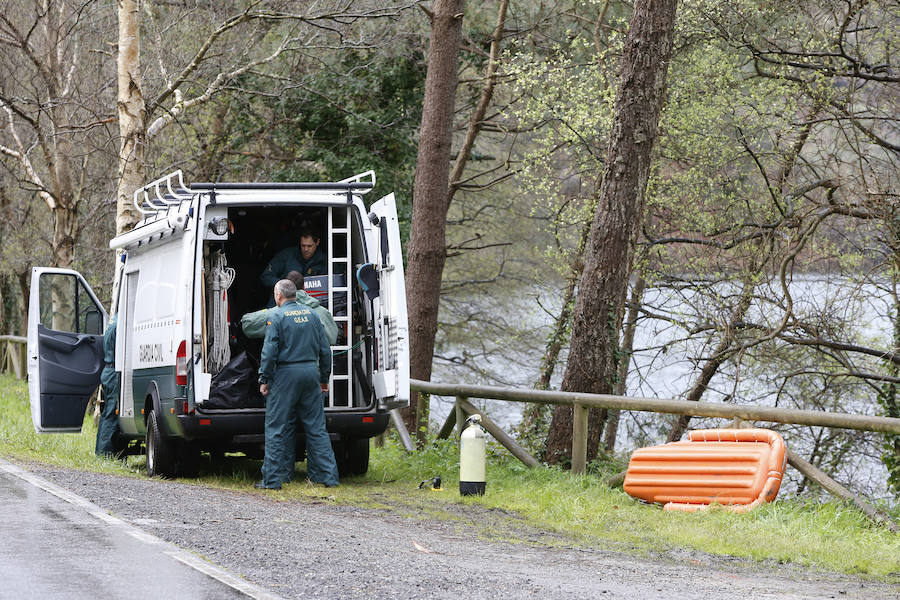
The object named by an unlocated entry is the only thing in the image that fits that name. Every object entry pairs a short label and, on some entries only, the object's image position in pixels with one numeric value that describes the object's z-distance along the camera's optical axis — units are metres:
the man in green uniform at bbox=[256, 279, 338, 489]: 19.44
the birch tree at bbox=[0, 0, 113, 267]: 38.34
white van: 19.45
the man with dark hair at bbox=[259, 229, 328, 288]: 21.50
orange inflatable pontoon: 17.08
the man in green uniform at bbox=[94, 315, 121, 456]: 24.09
